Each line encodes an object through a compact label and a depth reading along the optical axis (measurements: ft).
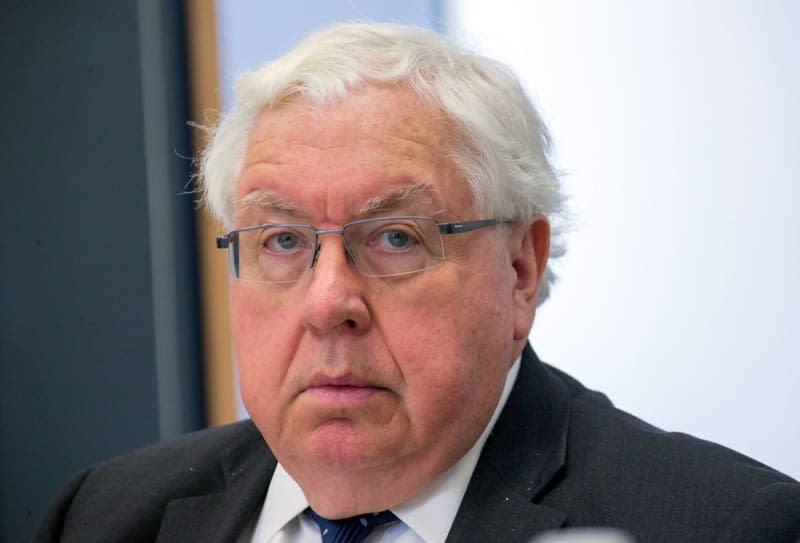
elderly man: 7.78
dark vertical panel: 9.03
